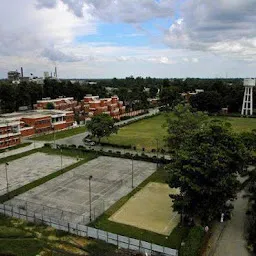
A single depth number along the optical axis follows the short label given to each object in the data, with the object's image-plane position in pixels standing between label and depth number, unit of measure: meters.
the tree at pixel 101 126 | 54.03
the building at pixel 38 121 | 61.81
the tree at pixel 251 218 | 23.20
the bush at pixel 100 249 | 22.30
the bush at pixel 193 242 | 21.14
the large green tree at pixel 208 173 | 24.59
